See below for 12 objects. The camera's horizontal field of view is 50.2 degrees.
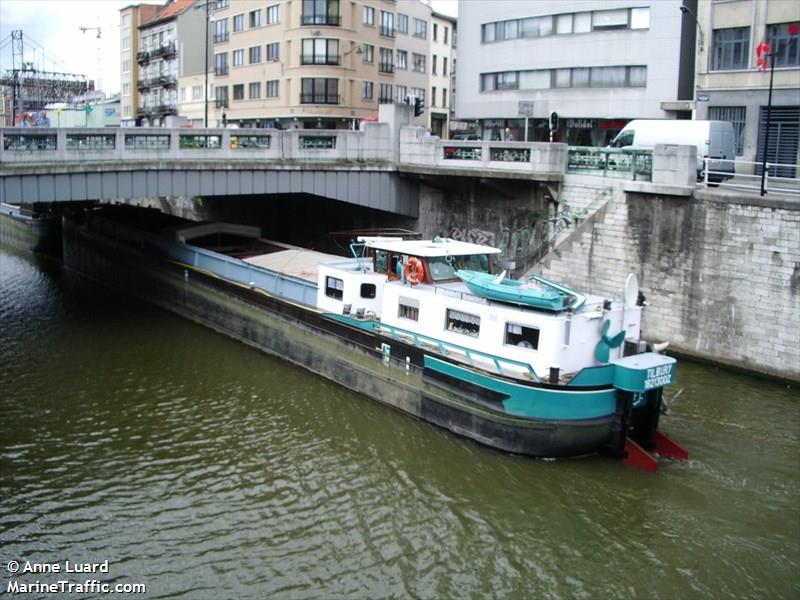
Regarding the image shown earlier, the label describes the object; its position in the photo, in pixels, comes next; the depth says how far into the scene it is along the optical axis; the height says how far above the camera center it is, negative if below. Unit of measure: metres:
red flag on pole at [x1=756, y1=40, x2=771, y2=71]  34.41 +5.20
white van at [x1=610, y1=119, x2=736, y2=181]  31.33 +1.71
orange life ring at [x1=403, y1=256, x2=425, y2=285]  22.73 -2.53
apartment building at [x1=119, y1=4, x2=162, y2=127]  87.19 +11.79
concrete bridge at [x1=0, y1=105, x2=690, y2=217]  26.91 +0.34
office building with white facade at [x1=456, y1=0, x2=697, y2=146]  41.28 +5.91
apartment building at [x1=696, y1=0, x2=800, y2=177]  34.38 +4.56
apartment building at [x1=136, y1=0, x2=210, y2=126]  74.50 +10.40
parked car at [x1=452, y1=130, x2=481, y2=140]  54.05 +2.71
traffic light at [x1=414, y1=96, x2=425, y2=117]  36.76 +2.95
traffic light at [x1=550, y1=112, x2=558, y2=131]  31.21 +2.11
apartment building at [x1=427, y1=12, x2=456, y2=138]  76.19 +9.29
